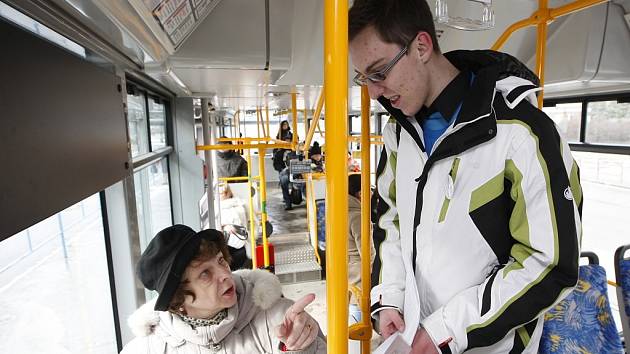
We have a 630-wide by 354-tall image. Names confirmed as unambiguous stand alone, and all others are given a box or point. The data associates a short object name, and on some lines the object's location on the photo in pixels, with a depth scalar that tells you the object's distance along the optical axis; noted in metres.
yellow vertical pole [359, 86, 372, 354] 1.14
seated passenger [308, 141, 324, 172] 6.51
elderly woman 1.34
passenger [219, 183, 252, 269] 4.15
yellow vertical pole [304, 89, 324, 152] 2.19
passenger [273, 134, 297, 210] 8.57
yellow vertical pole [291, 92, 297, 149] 3.89
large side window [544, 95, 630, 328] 2.94
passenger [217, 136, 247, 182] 6.33
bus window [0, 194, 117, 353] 1.07
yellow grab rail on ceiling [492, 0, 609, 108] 1.43
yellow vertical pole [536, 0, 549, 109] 1.51
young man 0.83
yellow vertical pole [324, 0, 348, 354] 0.52
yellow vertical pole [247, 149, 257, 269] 4.60
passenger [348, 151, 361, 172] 5.75
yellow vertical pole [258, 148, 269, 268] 4.23
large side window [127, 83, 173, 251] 2.11
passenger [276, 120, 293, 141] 6.93
